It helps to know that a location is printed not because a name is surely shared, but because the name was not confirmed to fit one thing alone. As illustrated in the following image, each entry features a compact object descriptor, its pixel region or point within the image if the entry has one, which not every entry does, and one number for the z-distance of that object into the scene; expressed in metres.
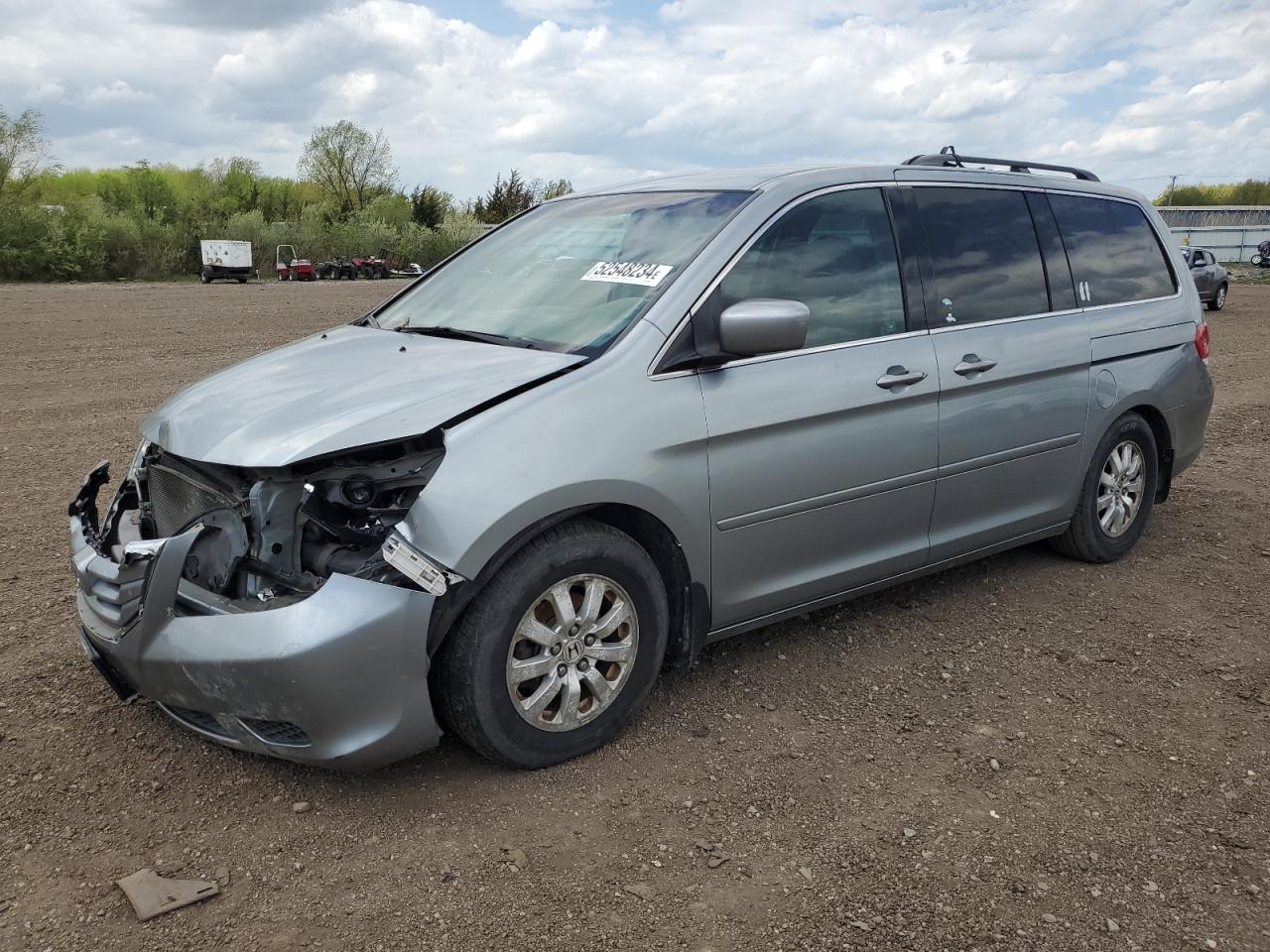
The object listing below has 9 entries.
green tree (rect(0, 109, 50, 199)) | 45.31
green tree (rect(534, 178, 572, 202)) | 52.31
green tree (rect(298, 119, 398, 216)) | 76.50
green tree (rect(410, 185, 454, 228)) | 69.31
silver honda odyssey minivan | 3.07
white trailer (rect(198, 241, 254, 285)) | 42.16
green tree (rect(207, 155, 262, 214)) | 67.19
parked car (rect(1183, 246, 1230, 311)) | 22.62
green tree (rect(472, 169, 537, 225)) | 65.38
